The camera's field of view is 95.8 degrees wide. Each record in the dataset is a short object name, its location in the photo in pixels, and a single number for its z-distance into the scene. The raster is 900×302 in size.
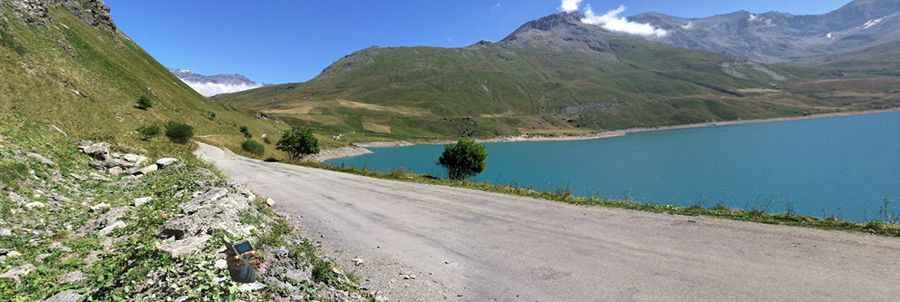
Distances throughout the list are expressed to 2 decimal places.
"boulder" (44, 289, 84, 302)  7.34
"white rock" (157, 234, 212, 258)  9.03
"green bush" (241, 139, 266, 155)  79.77
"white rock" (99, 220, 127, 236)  12.64
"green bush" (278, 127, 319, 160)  81.00
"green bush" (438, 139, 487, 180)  56.34
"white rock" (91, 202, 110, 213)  15.16
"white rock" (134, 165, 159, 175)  23.00
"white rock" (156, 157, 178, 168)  25.31
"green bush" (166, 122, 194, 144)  56.75
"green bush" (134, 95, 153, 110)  63.42
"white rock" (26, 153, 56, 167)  17.81
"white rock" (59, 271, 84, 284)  8.90
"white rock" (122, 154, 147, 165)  25.05
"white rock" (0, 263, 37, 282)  8.75
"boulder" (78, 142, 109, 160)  23.34
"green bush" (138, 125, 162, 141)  45.60
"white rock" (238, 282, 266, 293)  7.85
